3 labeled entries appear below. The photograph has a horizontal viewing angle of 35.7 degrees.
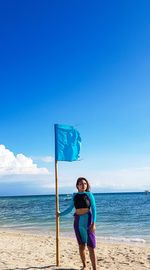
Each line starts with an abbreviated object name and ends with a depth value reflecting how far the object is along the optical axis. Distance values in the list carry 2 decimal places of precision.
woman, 4.61
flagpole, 5.17
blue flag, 5.33
